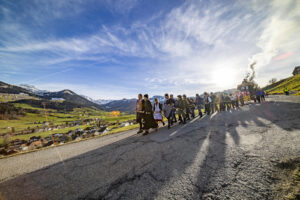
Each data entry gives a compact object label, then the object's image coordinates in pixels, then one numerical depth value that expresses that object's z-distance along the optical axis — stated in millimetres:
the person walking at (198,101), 13489
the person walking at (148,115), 8119
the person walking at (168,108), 9050
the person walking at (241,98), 18764
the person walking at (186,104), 11398
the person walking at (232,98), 17402
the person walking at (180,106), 10653
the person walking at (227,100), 17031
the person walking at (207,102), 14055
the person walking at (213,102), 15275
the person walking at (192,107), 13052
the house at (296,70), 81500
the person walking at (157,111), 9227
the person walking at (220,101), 16594
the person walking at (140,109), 8273
